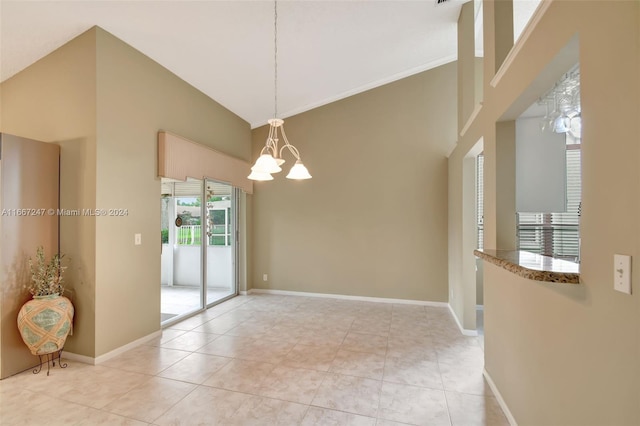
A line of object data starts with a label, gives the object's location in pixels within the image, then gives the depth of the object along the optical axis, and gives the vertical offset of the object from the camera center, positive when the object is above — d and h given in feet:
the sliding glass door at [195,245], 15.11 -1.87
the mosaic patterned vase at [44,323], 8.80 -3.25
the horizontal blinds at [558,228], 14.25 -0.69
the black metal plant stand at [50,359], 9.42 -4.78
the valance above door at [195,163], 12.12 +2.50
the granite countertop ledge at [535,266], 3.98 -0.82
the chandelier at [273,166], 8.60 +1.44
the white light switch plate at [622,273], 3.27 -0.67
